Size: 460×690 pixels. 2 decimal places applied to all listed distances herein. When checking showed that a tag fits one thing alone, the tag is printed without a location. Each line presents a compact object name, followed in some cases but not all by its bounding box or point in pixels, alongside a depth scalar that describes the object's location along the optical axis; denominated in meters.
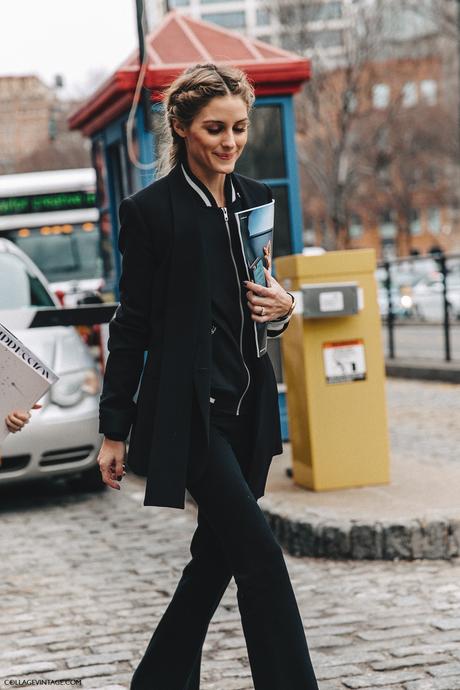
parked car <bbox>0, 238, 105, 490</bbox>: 7.86
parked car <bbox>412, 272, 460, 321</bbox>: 15.32
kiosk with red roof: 8.73
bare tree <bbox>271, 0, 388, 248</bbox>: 28.81
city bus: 20.78
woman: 3.17
